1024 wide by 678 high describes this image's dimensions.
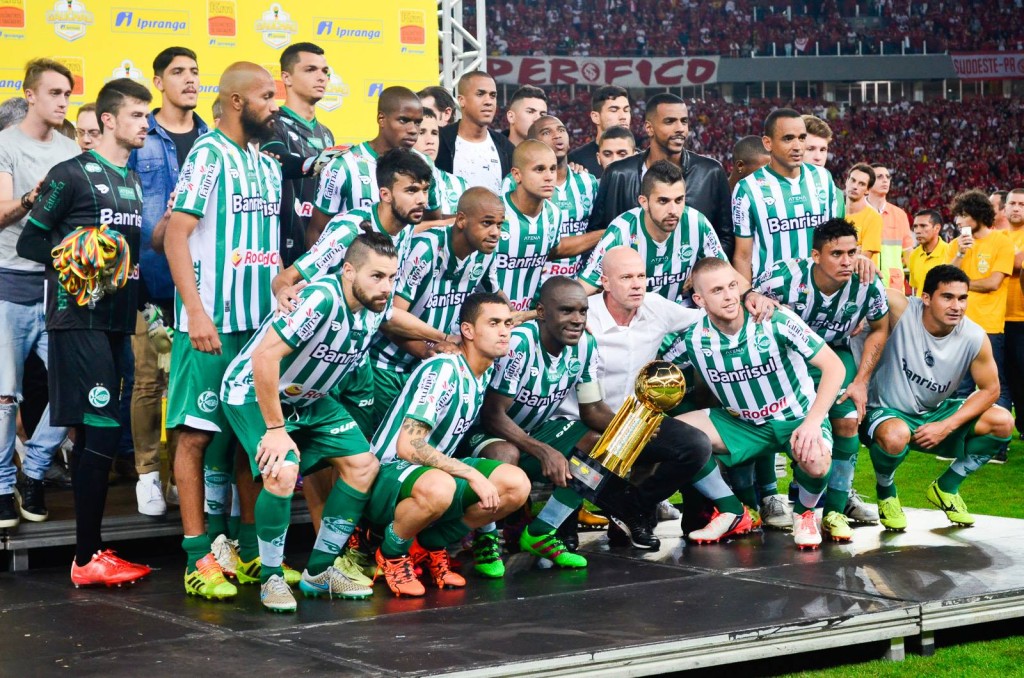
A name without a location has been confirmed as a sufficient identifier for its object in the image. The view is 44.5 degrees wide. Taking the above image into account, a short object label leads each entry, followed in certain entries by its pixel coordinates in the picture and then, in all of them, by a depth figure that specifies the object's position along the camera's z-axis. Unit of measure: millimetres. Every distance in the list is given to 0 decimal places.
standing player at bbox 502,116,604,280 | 6797
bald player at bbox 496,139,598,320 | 6070
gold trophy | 5527
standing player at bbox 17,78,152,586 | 5105
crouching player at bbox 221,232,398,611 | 4641
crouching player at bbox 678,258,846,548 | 5848
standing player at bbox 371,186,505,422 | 5594
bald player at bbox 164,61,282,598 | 4973
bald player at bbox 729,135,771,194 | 7449
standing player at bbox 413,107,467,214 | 6336
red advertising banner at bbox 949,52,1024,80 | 32719
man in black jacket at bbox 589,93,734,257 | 6691
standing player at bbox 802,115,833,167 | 7492
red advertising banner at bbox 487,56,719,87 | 33844
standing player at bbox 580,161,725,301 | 6125
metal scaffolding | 10492
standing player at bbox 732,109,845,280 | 6551
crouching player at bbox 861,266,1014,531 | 6289
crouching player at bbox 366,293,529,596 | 4949
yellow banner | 8828
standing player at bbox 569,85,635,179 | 7734
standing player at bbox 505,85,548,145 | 7535
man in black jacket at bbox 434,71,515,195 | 7059
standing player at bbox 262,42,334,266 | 6039
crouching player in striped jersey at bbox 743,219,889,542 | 6152
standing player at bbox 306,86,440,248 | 5637
